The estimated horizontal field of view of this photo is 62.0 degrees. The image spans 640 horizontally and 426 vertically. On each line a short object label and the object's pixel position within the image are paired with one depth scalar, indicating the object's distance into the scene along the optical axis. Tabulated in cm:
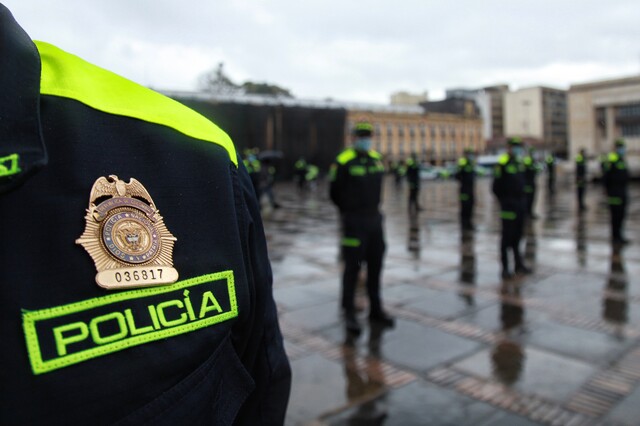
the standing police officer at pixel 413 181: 1537
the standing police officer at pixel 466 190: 1118
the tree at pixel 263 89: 5872
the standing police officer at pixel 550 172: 1911
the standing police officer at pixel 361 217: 491
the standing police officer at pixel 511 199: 684
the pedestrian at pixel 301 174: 2790
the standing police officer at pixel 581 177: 1491
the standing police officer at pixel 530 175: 1211
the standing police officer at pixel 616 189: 919
